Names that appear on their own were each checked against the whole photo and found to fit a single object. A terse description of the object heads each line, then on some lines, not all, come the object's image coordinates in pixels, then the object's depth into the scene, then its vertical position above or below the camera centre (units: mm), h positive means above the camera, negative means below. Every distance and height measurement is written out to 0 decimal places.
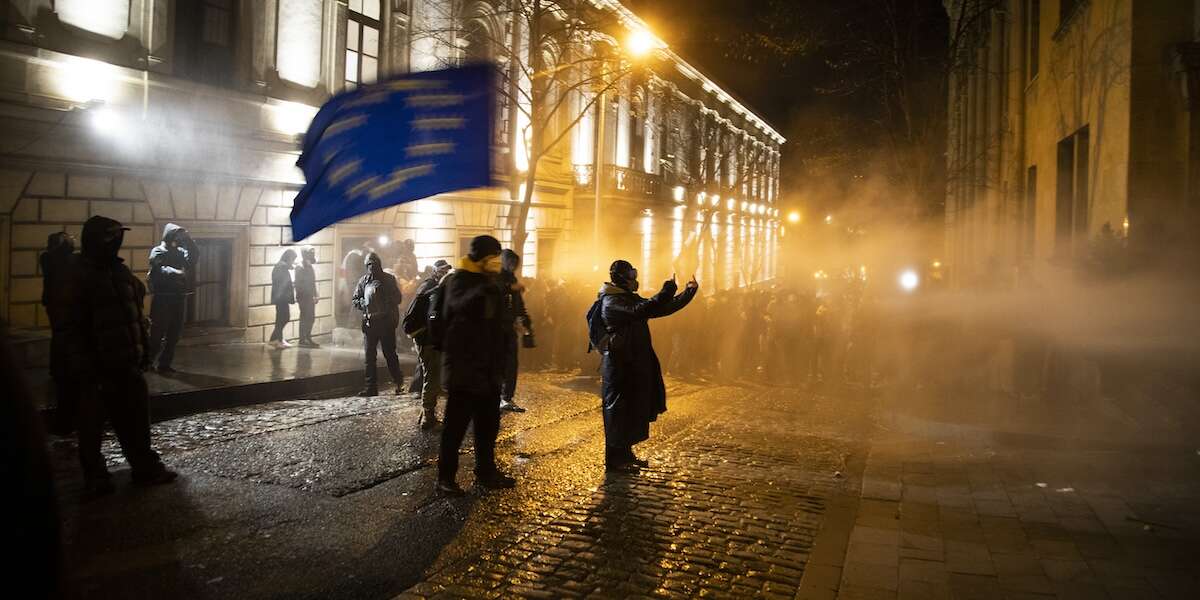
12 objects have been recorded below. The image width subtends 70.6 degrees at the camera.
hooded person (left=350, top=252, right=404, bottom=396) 10188 -179
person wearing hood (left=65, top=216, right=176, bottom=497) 5746 -479
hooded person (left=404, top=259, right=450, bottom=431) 6930 -585
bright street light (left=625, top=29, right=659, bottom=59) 15732 +5007
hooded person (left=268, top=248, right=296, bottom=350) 14914 -1
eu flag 5055 +926
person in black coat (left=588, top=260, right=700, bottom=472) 6758 -457
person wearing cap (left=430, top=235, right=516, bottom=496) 5852 -379
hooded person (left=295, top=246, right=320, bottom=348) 15156 -7
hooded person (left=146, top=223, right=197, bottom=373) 11117 -46
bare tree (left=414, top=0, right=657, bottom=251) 17438 +6071
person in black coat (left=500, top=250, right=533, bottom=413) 8250 -106
